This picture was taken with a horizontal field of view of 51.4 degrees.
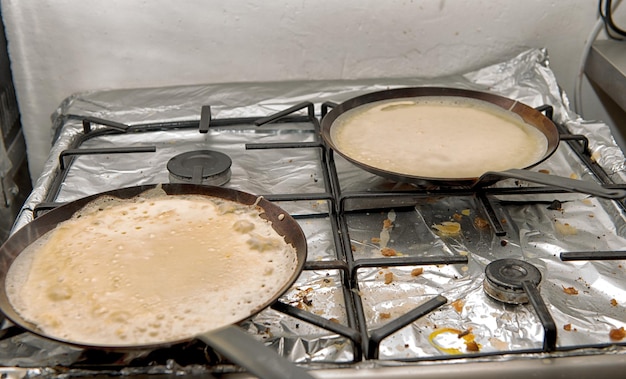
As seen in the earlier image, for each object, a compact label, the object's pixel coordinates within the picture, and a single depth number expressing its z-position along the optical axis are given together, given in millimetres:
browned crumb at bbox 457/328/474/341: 772
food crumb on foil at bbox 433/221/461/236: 976
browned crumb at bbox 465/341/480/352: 750
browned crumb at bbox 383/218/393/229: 994
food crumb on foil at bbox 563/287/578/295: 851
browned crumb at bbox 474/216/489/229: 991
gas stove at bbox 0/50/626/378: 734
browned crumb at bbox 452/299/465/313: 819
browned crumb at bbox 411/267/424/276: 887
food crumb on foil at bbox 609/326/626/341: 768
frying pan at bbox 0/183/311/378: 619
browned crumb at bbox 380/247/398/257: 921
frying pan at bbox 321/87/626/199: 872
